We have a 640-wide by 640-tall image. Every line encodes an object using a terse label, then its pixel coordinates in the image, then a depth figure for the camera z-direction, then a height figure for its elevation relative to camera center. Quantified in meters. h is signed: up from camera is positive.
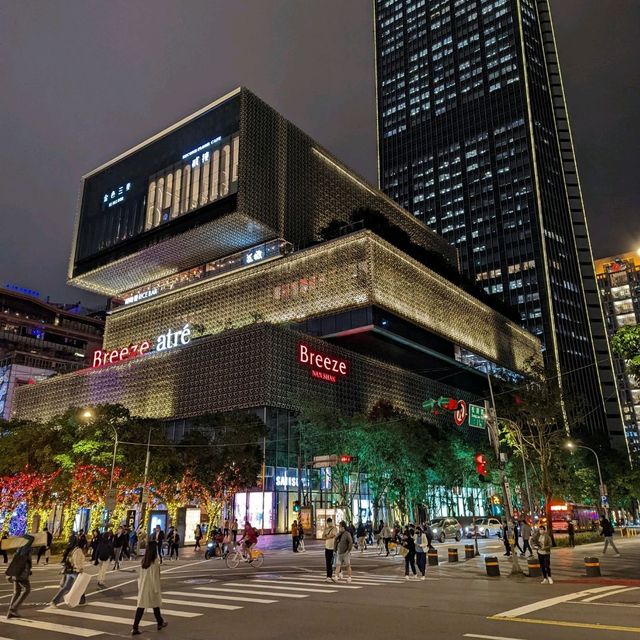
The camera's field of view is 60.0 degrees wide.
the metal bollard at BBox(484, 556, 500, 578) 19.53 -2.04
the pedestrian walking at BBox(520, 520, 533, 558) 26.28 -1.18
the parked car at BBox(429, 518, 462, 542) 40.53 -1.52
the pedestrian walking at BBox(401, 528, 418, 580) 19.95 -1.51
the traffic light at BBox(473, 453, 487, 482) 26.19 +1.93
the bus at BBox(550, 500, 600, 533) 52.50 -1.12
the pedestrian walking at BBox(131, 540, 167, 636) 10.48 -1.34
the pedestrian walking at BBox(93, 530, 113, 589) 17.94 -1.26
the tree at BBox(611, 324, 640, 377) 15.78 +4.33
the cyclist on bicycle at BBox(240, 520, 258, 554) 25.48 -1.19
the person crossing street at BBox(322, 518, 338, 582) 18.95 -1.23
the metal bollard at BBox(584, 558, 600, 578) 18.69 -2.03
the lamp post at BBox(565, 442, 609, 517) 49.72 +1.41
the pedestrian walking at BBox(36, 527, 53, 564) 31.84 -1.94
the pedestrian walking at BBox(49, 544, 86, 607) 13.79 -1.34
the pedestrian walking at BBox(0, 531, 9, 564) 29.83 -2.19
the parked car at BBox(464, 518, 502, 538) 47.41 -1.77
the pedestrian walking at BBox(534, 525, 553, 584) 17.80 -1.49
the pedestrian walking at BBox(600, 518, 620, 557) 27.35 -1.19
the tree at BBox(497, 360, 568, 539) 35.22 +6.00
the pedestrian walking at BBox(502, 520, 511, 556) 25.62 -1.70
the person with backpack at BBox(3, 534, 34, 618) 12.17 -1.25
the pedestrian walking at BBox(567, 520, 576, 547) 37.19 -2.00
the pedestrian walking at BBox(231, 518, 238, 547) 30.37 -1.22
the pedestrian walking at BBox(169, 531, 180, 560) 31.81 -1.73
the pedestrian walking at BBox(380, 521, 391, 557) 31.01 -1.51
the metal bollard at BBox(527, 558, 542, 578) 19.33 -2.15
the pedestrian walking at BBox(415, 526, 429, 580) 19.53 -1.59
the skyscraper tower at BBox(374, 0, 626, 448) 129.62 +87.20
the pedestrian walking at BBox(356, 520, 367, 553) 31.20 -1.50
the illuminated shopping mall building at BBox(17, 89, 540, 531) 57.00 +27.00
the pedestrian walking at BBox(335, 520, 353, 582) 18.70 -1.24
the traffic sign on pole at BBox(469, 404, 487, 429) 23.53 +3.67
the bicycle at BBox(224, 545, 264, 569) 25.32 -2.05
